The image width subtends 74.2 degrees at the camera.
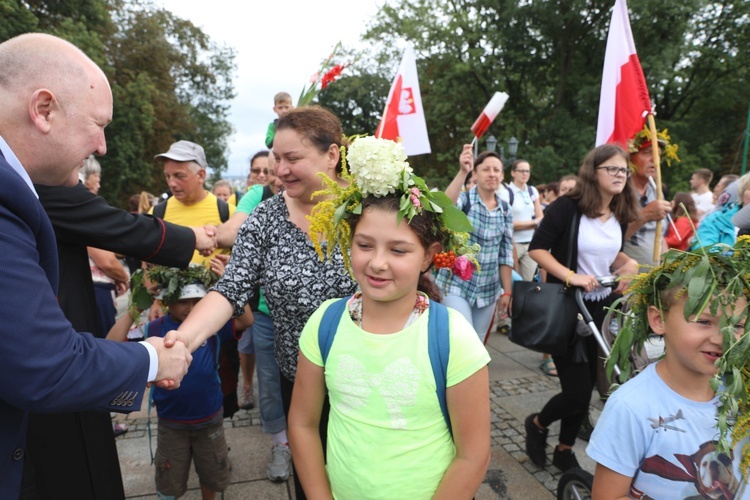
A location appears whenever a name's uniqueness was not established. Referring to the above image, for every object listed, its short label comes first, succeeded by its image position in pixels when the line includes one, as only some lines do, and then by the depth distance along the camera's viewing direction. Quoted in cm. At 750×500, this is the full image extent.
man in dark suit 122
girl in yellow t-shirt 164
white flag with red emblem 580
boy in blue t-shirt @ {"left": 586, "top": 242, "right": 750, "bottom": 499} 164
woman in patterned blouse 223
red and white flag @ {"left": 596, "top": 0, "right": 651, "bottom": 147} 411
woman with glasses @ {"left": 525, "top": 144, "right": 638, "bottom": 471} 327
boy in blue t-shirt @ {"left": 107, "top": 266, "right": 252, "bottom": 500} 280
